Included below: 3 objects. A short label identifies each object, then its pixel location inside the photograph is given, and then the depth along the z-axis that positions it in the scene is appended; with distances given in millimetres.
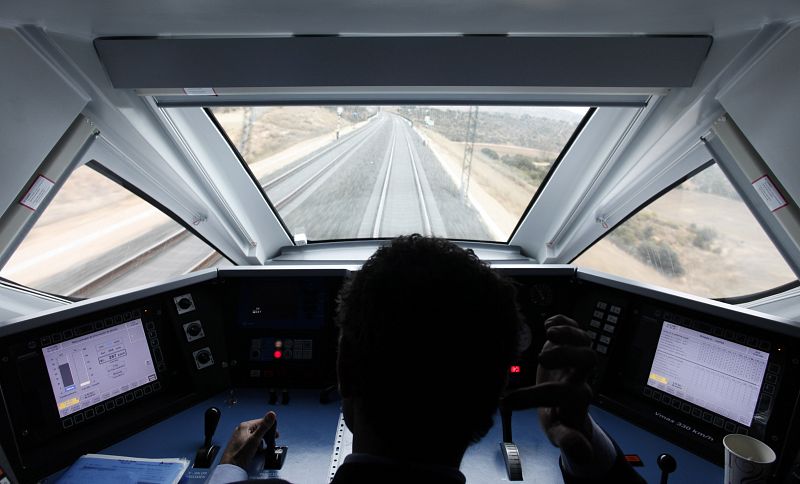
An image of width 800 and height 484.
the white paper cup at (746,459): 1368
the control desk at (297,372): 1565
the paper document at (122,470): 1540
